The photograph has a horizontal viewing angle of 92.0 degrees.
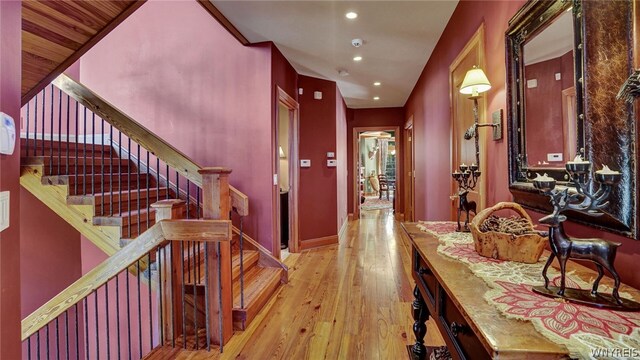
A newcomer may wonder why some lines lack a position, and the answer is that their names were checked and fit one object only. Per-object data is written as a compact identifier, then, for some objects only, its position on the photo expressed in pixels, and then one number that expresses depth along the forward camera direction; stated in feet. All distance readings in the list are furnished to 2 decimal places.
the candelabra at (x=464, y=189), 5.45
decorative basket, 3.49
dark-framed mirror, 2.98
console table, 1.87
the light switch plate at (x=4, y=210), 2.94
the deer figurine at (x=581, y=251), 2.53
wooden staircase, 8.46
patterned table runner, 1.85
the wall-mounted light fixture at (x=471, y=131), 5.50
